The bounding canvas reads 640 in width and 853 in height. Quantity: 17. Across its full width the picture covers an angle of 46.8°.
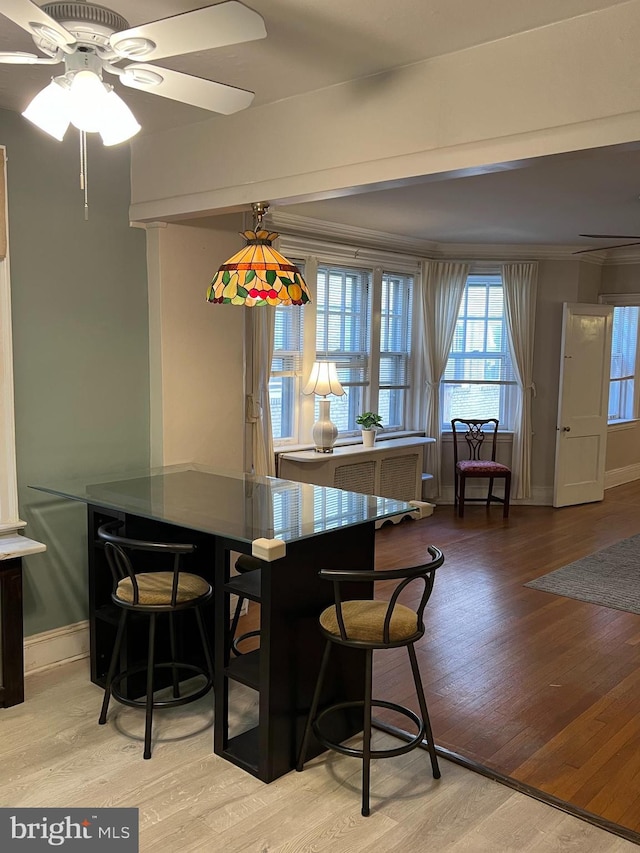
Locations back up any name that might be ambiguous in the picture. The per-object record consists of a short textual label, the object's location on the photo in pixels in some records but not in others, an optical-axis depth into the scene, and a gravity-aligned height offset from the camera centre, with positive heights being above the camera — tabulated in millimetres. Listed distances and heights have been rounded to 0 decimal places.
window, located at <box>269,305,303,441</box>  5746 -149
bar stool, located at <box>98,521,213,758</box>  2830 -969
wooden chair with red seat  6902 -1028
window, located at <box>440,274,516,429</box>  7398 -78
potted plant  6277 -616
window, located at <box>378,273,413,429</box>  6965 +56
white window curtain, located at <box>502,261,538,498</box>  7215 +158
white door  7199 -469
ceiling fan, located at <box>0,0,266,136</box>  1739 +772
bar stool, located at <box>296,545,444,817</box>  2488 -961
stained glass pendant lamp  2611 +252
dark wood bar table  2658 -823
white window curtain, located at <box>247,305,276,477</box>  5082 -301
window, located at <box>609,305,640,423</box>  8969 -82
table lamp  5734 -295
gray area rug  4820 -1557
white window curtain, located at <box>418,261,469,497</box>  7102 +444
